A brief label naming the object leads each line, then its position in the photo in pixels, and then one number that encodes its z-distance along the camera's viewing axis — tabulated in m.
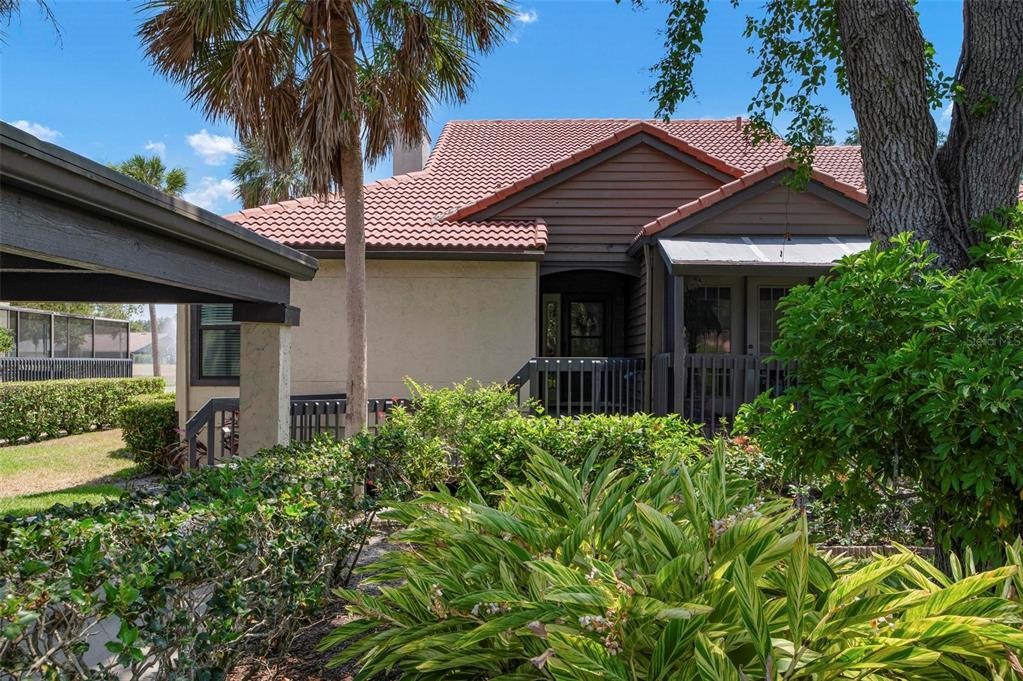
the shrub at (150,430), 12.60
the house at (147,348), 71.38
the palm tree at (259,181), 25.80
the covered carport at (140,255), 2.67
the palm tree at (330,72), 7.81
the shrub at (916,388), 3.12
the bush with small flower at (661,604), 2.30
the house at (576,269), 10.77
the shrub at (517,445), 5.84
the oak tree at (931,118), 4.61
